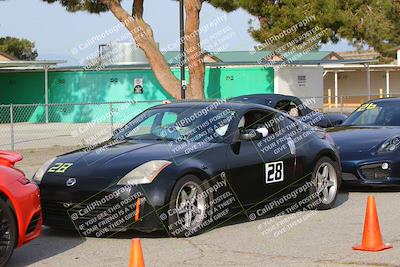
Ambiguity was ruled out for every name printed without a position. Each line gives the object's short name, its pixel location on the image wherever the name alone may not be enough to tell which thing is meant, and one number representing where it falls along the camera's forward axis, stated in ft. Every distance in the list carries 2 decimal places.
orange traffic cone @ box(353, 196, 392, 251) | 40.72
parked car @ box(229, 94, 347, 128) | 92.14
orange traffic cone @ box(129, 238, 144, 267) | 29.22
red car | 36.38
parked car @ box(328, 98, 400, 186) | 64.09
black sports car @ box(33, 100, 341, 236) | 43.54
